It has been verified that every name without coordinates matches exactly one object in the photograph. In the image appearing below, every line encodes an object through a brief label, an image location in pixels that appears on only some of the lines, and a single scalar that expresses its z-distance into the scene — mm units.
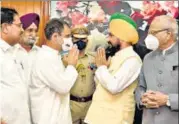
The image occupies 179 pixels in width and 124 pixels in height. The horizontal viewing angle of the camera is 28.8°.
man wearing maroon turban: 2930
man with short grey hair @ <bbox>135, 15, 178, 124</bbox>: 2197
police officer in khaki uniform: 2773
